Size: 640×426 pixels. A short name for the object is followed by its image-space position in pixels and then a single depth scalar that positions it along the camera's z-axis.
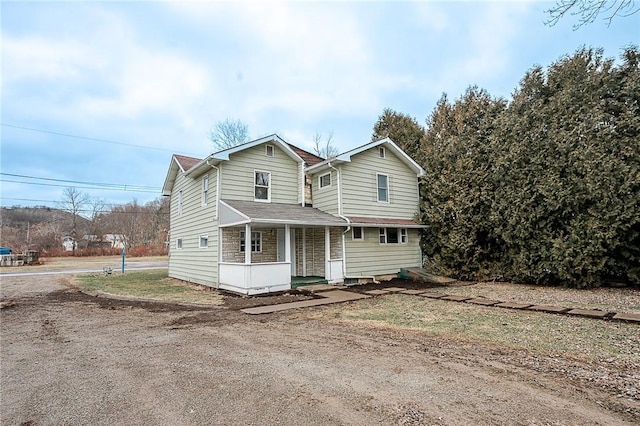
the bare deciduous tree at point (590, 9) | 4.23
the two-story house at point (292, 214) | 11.91
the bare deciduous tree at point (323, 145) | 33.47
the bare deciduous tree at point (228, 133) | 32.03
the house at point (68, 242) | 50.76
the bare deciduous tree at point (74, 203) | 49.31
